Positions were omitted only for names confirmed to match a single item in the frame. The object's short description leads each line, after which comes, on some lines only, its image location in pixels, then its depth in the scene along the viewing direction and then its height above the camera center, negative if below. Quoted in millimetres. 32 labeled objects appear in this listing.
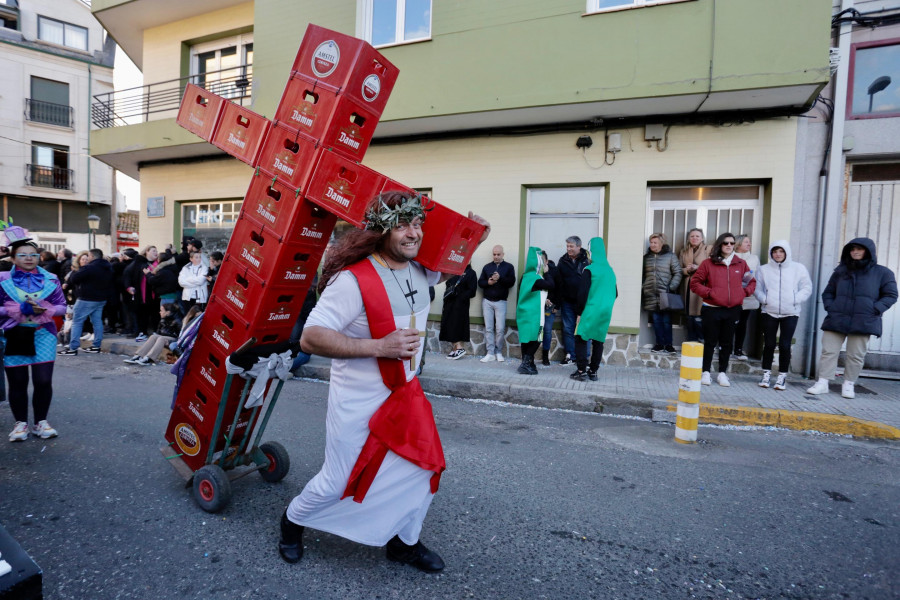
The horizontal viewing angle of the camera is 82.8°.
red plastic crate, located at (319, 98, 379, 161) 2963 +897
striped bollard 4875 -952
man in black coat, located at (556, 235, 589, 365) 7922 +127
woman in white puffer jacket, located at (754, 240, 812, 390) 6890 -12
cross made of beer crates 2863 +488
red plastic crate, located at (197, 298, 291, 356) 3161 -364
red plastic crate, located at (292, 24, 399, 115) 2979 +1283
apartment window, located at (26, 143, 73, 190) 26281 +5076
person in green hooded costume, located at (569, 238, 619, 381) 7074 -308
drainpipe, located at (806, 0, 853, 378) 7469 +1454
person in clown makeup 4359 -537
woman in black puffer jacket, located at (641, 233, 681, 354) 8227 +168
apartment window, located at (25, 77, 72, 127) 26266 +8438
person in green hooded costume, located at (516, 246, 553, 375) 7844 -335
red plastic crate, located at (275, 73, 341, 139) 2990 +1026
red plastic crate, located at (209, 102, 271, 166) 3166 +889
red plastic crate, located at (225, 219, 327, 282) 3057 +127
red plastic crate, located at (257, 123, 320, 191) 2947 +708
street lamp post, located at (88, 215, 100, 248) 22634 +1956
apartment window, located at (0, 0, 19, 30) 25781 +12678
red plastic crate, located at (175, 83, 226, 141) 3299 +1060
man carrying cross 2350 -576
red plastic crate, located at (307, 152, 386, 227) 2789 +504
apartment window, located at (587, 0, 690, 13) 7996 +4490
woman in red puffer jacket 6898 +43
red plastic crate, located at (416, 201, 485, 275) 2578 +227
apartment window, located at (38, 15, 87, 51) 27000 +12577
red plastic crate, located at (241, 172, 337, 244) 3002 +375
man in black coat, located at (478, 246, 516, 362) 8633 -242
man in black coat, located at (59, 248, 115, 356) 9250 -463
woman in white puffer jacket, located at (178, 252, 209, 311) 9305 -194
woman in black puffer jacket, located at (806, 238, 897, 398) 6367 -74
